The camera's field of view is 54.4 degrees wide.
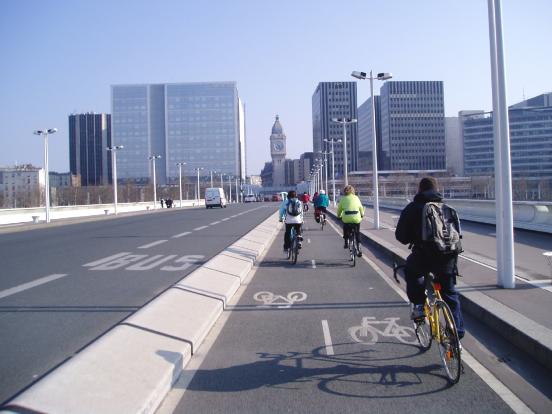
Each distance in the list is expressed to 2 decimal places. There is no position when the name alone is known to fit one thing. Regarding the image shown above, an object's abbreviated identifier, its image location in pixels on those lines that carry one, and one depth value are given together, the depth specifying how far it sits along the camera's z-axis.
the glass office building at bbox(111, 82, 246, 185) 165.12
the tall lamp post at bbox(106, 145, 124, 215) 54.63
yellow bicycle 5.15
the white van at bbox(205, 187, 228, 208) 72.56
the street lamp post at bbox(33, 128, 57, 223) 39.77
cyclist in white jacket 14.70
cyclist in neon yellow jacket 14.20
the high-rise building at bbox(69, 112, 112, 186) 193.75
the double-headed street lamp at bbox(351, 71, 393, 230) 25.08
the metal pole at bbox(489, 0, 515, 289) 8.93
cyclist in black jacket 5.71
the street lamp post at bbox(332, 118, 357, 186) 45.86
